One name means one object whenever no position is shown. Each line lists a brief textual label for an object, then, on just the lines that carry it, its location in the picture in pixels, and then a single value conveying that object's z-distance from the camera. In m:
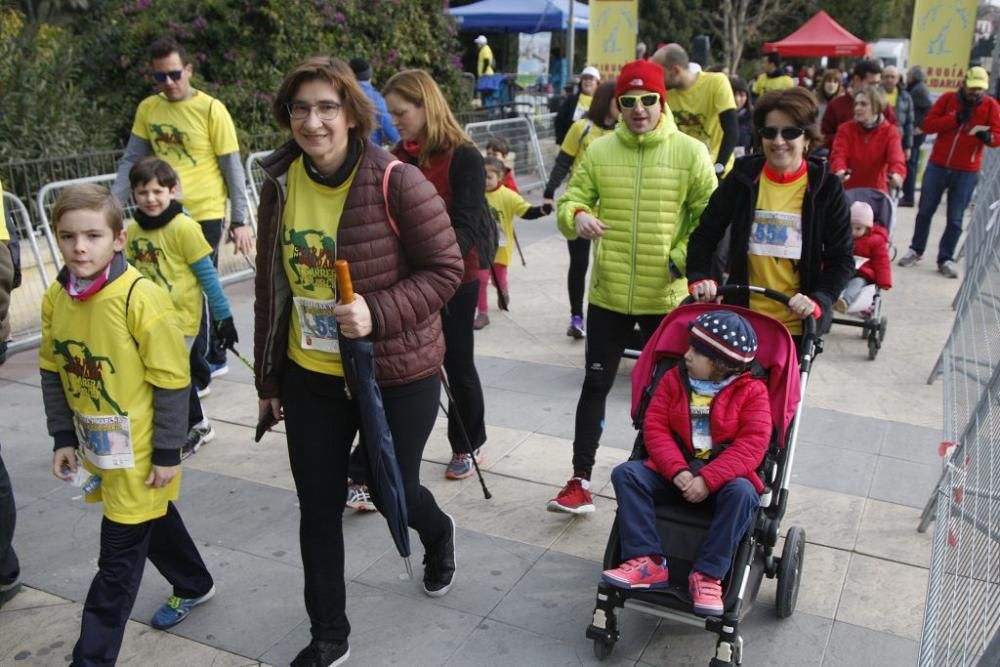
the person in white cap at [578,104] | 10.37
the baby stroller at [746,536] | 3.22
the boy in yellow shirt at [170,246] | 4.79
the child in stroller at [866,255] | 6.84
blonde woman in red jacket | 7.93
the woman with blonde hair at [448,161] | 4.05
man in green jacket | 4.35
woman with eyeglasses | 2.92
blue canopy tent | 20.20
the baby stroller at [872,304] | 6.85
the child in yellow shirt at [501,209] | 6.93
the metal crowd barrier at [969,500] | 2.58
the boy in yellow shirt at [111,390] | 3.01
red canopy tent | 25.19
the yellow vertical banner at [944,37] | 11.92
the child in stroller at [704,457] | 3.21
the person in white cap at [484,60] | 21.12
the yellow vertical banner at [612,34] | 12.69
